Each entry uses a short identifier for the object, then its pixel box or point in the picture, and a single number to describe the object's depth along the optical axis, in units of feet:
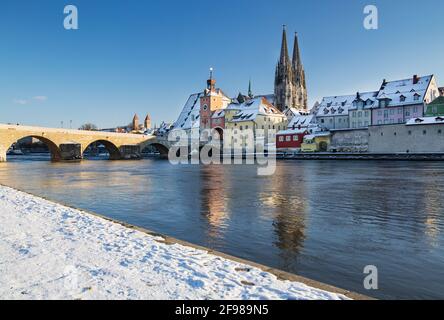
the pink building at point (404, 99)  220.02
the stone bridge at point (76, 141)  192.12
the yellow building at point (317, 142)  232.94
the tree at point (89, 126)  566.77
